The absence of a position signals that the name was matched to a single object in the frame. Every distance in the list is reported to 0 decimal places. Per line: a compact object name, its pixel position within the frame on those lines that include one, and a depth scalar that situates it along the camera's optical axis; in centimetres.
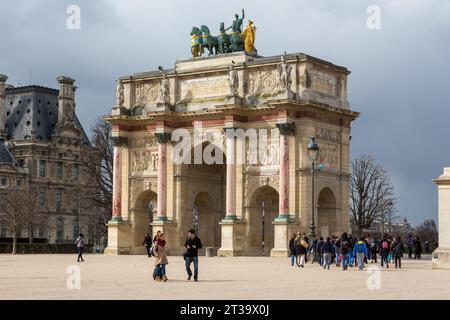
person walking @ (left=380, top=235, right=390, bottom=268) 4443
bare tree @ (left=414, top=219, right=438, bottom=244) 13730
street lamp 4941
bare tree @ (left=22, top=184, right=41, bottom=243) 9556
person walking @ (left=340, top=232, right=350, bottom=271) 4138
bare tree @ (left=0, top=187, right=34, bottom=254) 9025
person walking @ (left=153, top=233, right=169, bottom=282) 3117
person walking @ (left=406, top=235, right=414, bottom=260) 5989
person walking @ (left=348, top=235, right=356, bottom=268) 4429
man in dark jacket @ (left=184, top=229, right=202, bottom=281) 3266
